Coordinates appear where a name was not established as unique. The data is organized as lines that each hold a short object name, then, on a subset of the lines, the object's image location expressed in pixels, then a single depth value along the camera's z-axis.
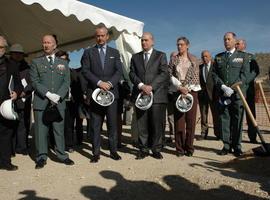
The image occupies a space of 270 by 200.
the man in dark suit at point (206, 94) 8.27
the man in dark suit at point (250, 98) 7.81
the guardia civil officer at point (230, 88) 6.33
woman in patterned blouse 6.34
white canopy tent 6.53
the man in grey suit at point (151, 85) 6.20
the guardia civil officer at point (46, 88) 5.76
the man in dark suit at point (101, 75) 6.09
